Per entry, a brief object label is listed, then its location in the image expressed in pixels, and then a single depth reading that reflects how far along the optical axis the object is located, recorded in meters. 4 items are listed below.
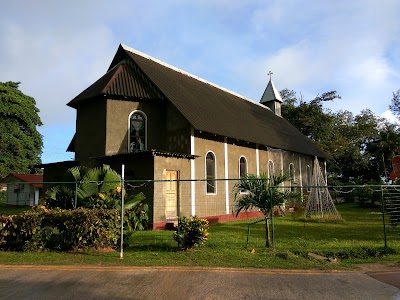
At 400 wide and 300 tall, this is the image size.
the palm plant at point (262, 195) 10.92
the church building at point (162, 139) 16.28
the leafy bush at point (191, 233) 10.12
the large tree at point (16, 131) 43.19
